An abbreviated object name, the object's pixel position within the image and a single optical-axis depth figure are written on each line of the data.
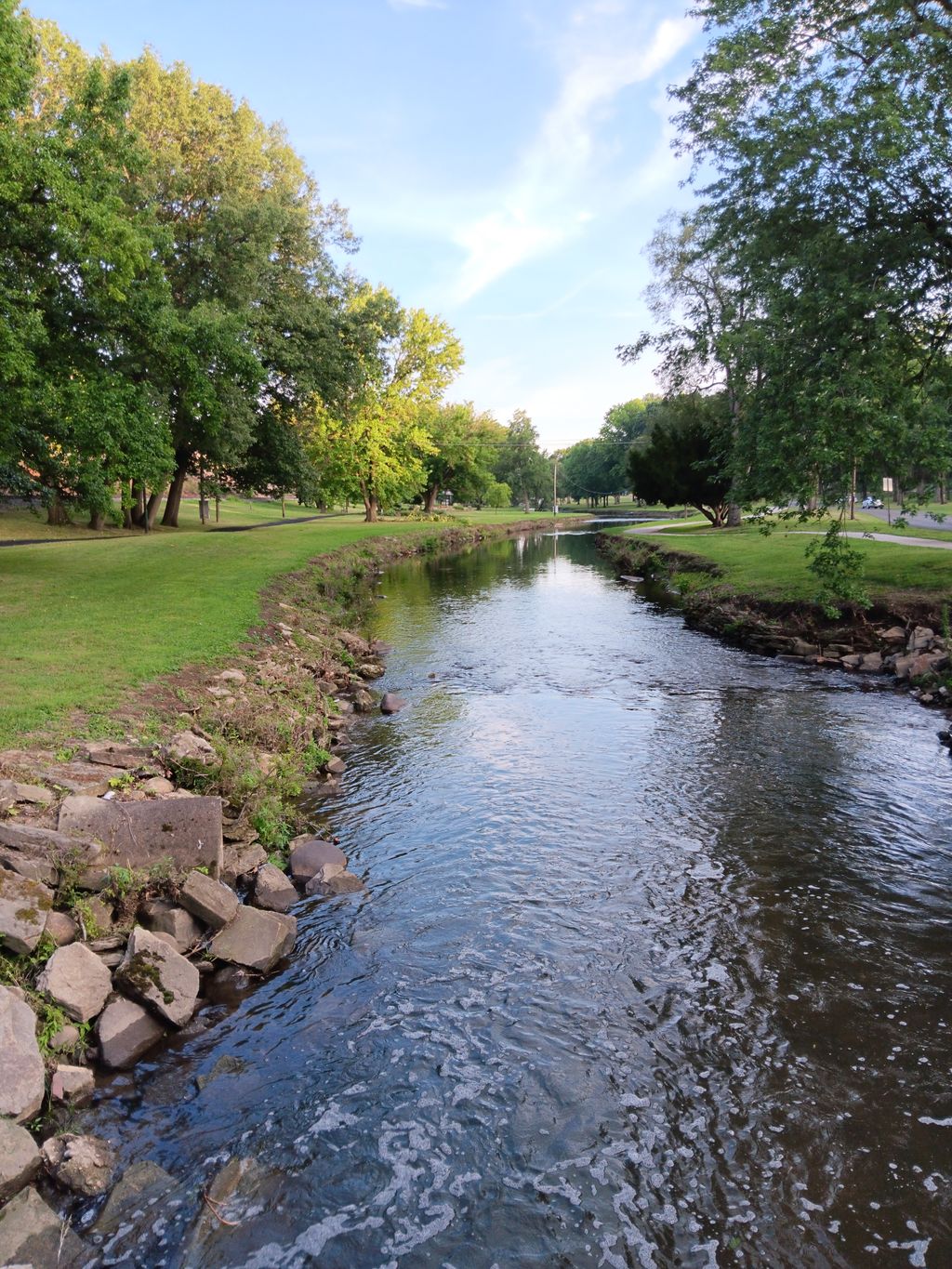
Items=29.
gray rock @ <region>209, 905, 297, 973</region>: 6.34
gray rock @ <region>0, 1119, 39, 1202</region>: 4.04
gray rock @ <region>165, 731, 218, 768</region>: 8.62
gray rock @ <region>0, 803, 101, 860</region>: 6.19
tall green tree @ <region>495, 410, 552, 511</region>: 120.00
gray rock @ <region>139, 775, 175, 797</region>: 7.78
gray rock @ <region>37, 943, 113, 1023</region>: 5.25
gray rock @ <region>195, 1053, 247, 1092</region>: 5.14
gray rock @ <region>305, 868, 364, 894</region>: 7.59
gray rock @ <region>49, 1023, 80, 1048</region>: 5.09
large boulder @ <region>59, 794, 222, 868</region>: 6.70
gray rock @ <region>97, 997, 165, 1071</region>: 5.22
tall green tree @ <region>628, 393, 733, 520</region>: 45.94
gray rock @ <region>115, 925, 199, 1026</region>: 5.57
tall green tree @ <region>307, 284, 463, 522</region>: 51.75
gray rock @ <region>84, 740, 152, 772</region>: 8.06
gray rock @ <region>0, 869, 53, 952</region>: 5.39
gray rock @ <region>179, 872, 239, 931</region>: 6.56
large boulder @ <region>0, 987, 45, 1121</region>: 4.44
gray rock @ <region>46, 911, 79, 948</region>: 5.80
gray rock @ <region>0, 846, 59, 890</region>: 6.00
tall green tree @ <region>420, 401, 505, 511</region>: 74.50
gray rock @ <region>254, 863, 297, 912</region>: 7.24
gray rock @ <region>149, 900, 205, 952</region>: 6.37
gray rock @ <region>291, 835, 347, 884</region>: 7.80
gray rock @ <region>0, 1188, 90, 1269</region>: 3.76
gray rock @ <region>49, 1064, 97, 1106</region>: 4.79
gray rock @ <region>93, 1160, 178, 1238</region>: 4.07
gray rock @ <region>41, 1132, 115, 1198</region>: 4.20
